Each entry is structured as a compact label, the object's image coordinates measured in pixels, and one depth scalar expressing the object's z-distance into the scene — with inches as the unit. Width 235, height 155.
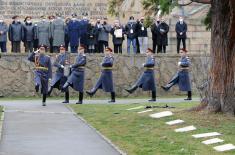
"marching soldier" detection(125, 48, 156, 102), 1143.6
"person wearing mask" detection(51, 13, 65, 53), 1290.1
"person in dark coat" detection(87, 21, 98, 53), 1295.5
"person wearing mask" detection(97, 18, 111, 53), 1301.7
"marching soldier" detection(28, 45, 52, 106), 1034.7
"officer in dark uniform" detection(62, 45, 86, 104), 1076.6
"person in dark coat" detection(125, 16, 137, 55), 1307.8
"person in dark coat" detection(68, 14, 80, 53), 1296.8
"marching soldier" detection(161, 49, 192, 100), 1173.1
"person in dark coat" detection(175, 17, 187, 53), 1338.6
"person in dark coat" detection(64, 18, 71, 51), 1296.8
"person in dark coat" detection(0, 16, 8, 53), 1278.3
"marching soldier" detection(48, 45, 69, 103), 1103.6
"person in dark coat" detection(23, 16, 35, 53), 1279.5
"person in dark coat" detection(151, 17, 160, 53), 1310.3
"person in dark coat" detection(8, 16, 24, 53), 1269.7
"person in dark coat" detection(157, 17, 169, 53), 1311.5
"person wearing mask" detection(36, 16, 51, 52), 1285.7
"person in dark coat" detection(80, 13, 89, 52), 1299.0
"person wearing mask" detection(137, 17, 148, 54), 1309.1
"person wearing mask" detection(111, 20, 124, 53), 1305.4
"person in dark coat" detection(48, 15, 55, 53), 1292.9
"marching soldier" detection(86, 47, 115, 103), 1122.7
